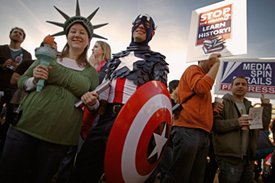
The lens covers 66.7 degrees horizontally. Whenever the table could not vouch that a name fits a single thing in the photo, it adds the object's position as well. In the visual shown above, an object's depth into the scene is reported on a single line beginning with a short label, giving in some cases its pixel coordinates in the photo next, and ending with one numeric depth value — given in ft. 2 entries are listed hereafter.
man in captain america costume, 5.05
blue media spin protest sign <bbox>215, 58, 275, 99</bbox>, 13.16
